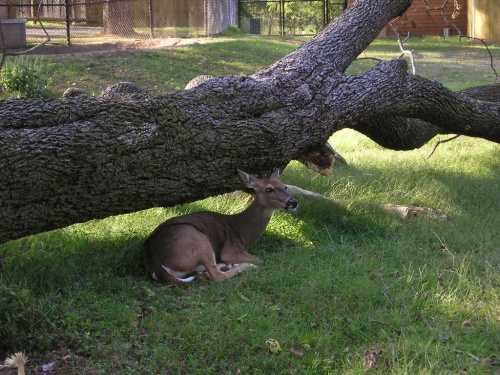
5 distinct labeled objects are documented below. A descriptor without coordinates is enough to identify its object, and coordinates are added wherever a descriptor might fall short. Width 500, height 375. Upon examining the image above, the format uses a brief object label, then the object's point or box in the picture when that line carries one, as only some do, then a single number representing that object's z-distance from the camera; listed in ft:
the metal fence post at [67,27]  68.97
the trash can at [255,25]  110.22
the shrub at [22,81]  43.67
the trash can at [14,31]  65.72
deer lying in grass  21.47
